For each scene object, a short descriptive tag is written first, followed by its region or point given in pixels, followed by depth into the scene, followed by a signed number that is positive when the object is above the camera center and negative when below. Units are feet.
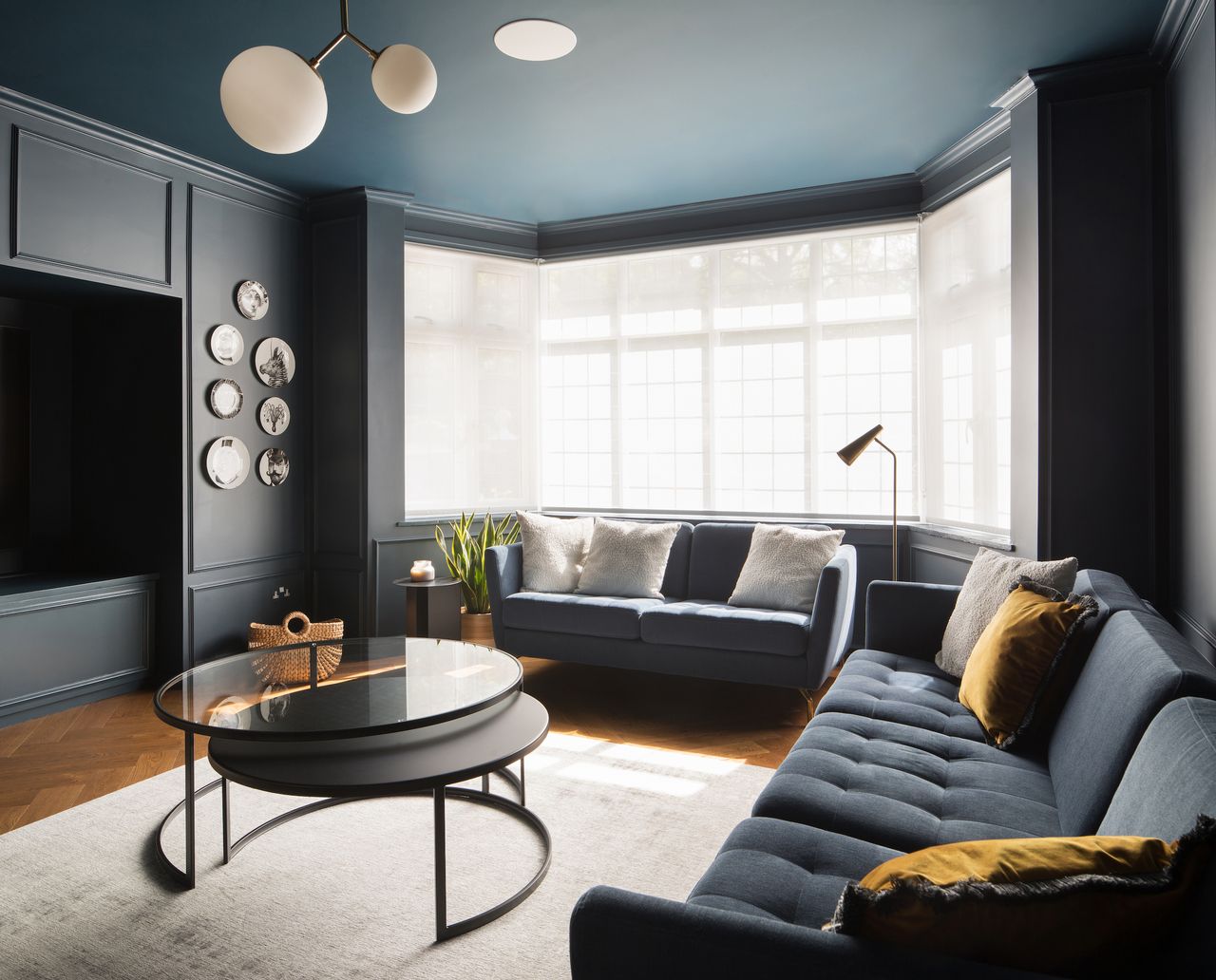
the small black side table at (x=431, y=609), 14.46 -2.12
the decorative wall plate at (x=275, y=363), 14.85 +2.44
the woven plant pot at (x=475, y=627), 15.25 -2.56
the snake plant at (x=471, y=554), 15.53 -1.21
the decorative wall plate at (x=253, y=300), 14.43 +3.51
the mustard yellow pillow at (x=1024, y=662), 6.52 -1.41
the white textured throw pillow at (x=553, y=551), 13.99 -1.06
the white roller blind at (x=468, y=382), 16.43 +2.32
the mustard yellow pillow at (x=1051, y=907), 2.82 -1.48
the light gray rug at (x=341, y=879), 6.00 -3.42
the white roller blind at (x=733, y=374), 15.20 +2.37
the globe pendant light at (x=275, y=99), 5.64 +2.82
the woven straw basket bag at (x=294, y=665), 8.30 -1.85
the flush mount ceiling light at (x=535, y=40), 9.55 +5.51
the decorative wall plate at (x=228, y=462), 13.99 +0.54
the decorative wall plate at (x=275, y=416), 14.90 +1.44
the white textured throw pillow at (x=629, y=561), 13.69 -1.20
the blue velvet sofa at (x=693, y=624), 11.42 -2.02
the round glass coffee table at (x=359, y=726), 6.33 -1.97
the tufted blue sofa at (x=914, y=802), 2.97 -1.85
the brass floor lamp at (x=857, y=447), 12.14 +0.65
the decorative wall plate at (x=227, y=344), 14.01 +2.62
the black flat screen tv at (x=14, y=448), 13.12 +0.74
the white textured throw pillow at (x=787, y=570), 12.38 -1.25
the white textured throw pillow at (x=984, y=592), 7.95 -1.07
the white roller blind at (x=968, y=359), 12.61 +2.19
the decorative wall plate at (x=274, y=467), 14.96 +0.48
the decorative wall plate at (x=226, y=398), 13.96 +1.66
